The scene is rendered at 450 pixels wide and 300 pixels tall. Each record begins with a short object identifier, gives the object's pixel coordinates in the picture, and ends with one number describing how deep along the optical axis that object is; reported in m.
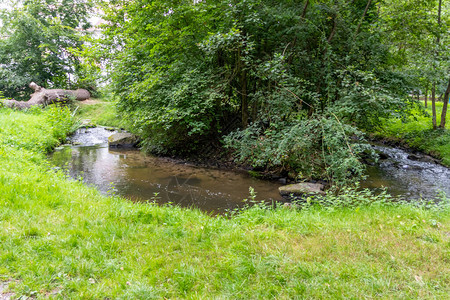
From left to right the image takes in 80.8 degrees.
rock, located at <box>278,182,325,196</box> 6.75
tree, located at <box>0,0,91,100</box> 19.88
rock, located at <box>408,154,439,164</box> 9.94
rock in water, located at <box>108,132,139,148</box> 13.70
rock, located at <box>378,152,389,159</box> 10.66
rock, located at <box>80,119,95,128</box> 17.49
